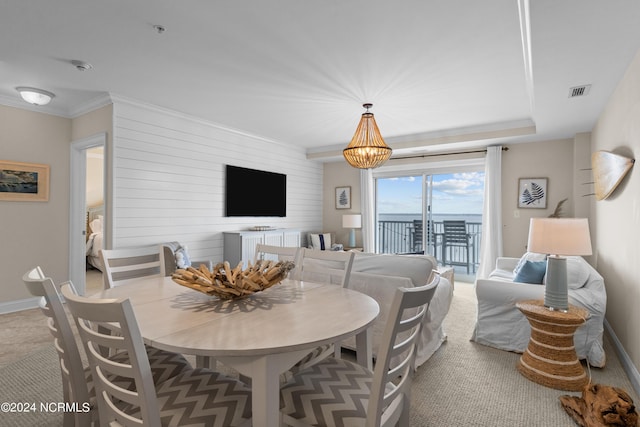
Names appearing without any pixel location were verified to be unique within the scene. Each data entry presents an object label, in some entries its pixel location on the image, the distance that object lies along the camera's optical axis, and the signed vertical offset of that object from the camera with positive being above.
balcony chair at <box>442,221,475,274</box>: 5.99 -0.50
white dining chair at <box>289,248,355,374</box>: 1.74 -0.39
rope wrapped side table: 2.26 -0.95
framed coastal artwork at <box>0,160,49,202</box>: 3.77 +0.34
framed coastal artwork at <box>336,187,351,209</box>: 6.84 +0.34
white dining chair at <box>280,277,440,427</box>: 1.06 -0.67
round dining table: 1.04 -0.42
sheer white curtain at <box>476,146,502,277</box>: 5.18 +0.02
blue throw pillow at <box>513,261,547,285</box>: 2.97 -0.51
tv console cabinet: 4.81 -0.44
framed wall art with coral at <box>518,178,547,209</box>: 4.96 +0.35
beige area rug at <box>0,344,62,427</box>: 1.89 -1.18
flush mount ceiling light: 3.42 +1.20
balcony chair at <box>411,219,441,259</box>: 6.21 -0.43
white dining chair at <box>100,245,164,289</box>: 2.13 -0.37
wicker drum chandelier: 3.75 +0.74
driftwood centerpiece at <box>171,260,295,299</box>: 1.51 -0.31
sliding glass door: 5.91 +0.01
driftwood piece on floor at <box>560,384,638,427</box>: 1.74 -1.04
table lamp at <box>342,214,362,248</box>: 6.30 -0.14
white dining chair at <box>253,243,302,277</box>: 2.28 -0.28
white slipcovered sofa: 2.40 -0.49
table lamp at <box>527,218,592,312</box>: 2.29 -0.21
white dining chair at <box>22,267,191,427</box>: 1.17 -0.53
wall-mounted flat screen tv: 5.13 +0.34
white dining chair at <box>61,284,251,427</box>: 0.94 -0.64
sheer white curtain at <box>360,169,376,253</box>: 6.58 +0.12
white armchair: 2.56 -0.80
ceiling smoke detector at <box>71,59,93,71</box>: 2.89 +1.29
